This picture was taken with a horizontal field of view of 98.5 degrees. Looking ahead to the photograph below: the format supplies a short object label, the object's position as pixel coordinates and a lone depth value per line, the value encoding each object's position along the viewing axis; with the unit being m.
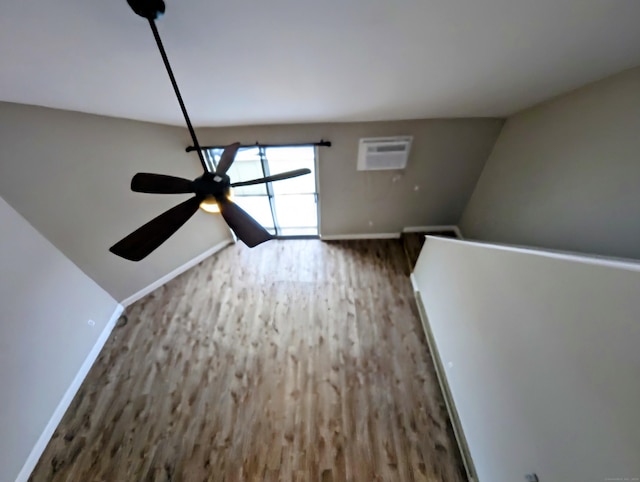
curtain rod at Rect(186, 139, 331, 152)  2.85
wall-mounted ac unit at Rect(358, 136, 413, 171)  2.86
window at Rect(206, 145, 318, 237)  3.14
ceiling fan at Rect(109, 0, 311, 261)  1.22
